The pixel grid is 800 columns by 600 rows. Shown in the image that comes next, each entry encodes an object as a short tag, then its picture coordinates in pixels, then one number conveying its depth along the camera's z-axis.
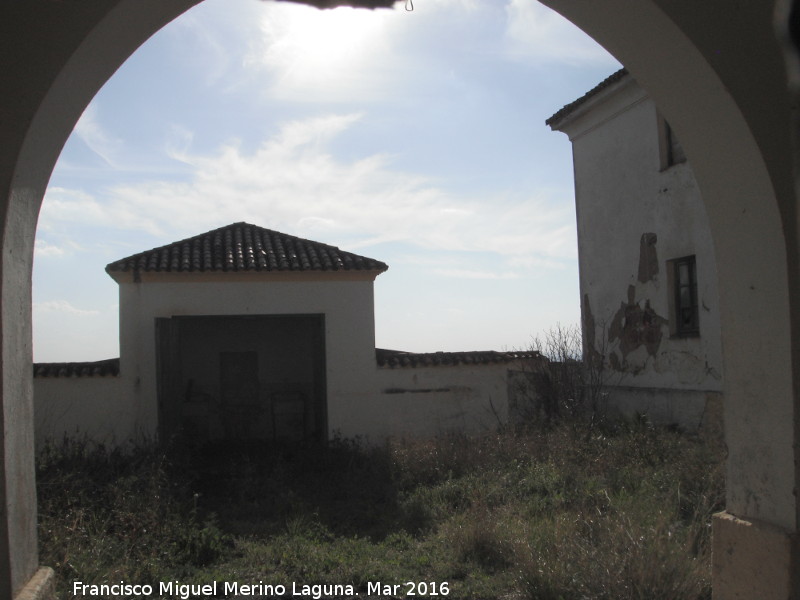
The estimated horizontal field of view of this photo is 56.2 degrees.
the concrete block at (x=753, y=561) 3.18
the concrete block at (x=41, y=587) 2.86
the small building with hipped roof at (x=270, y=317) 12.38
